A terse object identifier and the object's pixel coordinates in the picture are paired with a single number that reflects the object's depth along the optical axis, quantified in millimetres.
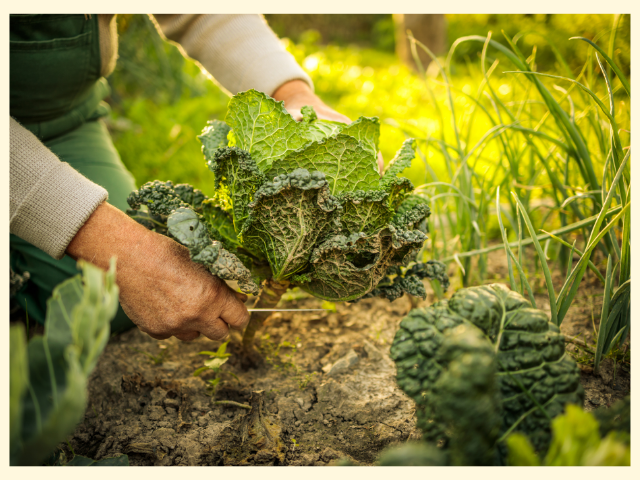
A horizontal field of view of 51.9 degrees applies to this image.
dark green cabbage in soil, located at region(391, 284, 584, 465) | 493
